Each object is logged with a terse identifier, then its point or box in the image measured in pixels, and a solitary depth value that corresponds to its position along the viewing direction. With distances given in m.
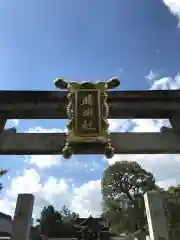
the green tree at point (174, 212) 16.43
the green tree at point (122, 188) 19.38
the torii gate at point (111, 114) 2.80
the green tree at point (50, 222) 25.53
